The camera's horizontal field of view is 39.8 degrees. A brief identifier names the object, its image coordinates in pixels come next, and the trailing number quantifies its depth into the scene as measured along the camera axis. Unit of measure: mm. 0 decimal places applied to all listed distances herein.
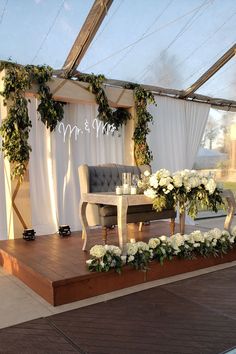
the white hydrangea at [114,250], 2945
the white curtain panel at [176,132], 6219
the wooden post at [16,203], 4281
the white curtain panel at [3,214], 4703
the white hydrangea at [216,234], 3637
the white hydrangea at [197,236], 3484
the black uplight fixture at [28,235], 4184
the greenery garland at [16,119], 4195
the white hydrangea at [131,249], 3027
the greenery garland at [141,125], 5441
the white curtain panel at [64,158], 5078
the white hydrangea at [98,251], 2861
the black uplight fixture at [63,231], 4503
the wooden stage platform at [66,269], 2645
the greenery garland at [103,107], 4969
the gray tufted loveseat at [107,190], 3662
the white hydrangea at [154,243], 3212
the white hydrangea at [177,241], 3309
